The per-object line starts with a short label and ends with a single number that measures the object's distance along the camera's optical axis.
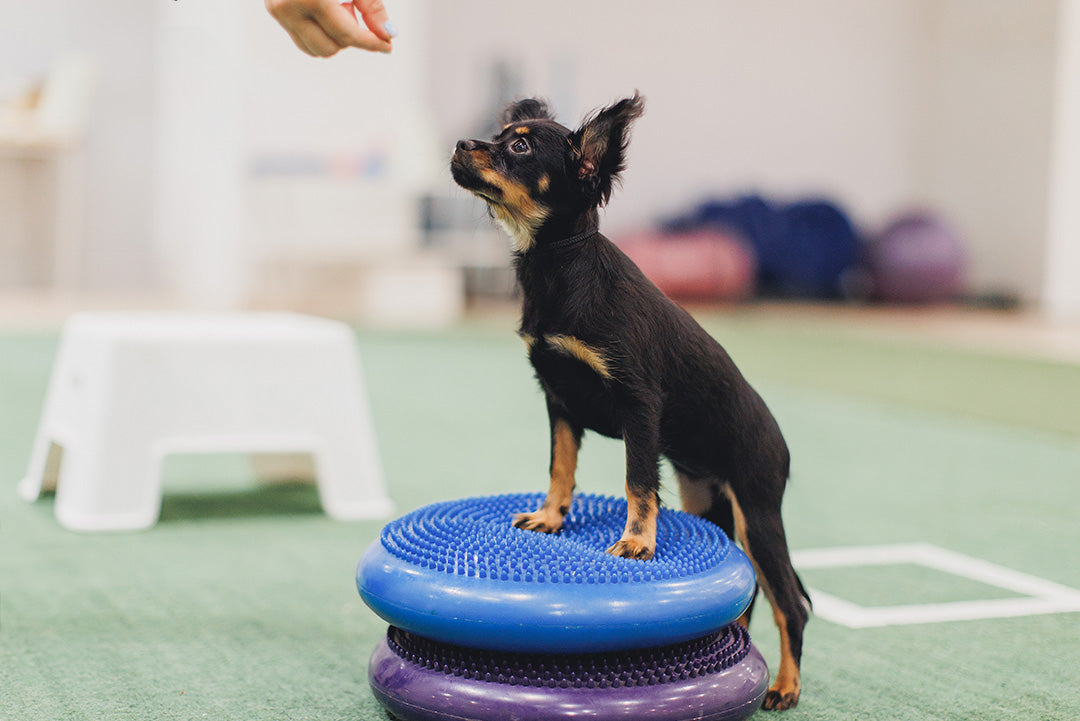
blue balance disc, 2.13
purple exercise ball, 9.55
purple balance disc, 2.15
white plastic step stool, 2.93
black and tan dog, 2.21
